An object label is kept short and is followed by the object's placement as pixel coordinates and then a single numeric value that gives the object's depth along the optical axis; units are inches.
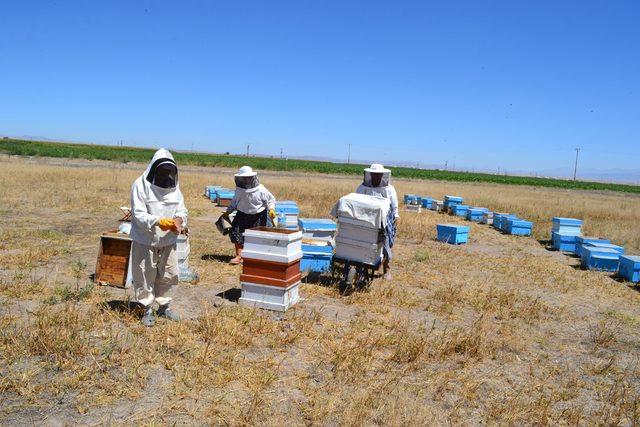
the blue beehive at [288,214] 475.8
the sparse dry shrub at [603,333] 255.9
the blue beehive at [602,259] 447.5
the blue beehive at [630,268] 402.3
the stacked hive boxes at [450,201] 792.3
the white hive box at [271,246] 257.4
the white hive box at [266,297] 261.0
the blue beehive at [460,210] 765.3
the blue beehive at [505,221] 648.4
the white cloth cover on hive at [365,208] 289.7
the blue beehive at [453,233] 534.6
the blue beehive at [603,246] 477.2
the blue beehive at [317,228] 394.6
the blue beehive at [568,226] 579.8
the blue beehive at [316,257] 339.3
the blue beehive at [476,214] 725.9
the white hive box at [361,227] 292.0
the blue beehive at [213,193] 772.9
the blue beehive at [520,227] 631.8
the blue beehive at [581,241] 504.1
